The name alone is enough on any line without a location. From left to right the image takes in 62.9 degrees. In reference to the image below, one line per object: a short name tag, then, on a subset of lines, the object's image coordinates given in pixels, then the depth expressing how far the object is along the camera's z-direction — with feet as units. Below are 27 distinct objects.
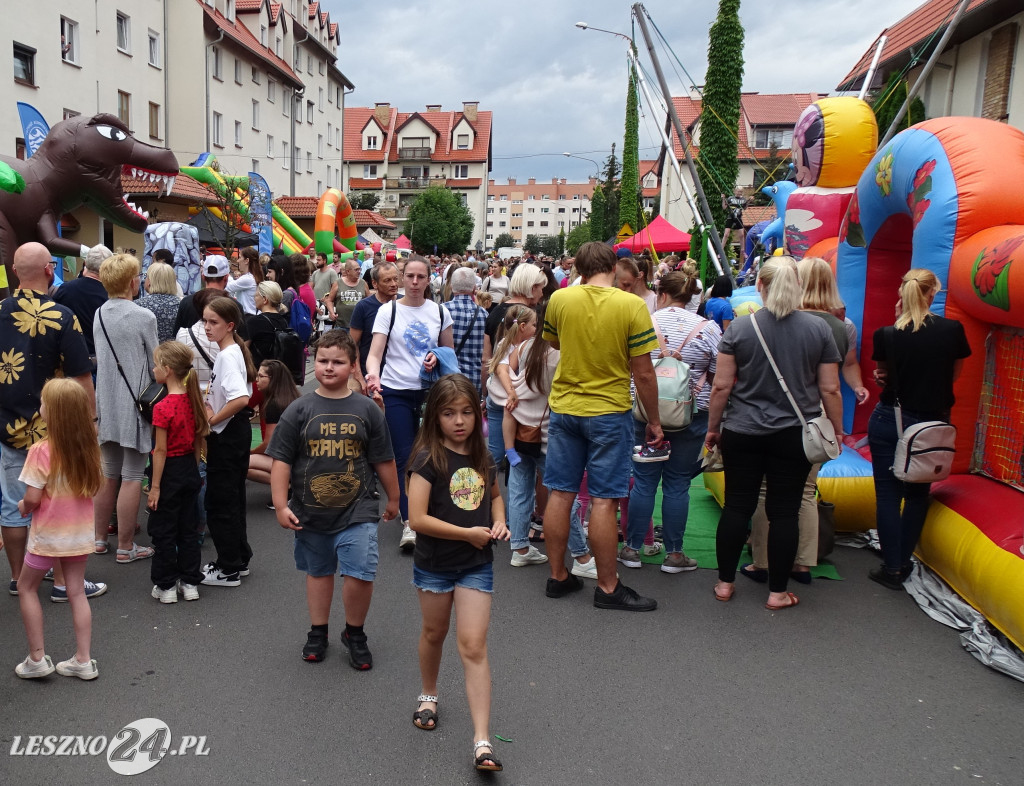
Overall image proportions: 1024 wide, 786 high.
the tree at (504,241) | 320.91
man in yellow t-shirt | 14.96
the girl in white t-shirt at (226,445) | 15.85
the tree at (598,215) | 193.78
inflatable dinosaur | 34.99
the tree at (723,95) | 64.59
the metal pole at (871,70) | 34.47
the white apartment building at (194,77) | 71.31
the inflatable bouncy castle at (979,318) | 14.26
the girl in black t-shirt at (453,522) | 10.24
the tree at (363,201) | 186.29
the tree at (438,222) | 189.06
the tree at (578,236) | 253.20
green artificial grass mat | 17.81
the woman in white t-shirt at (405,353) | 18.26
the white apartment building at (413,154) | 256.52
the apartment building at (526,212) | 505.66
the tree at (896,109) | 55.88
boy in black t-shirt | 12.12
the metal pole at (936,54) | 27.55
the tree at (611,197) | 181.06
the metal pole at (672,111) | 44.27
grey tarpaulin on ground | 13.10
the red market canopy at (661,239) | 68.54
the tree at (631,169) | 126.21
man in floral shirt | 13.78
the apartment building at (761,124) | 151.43
